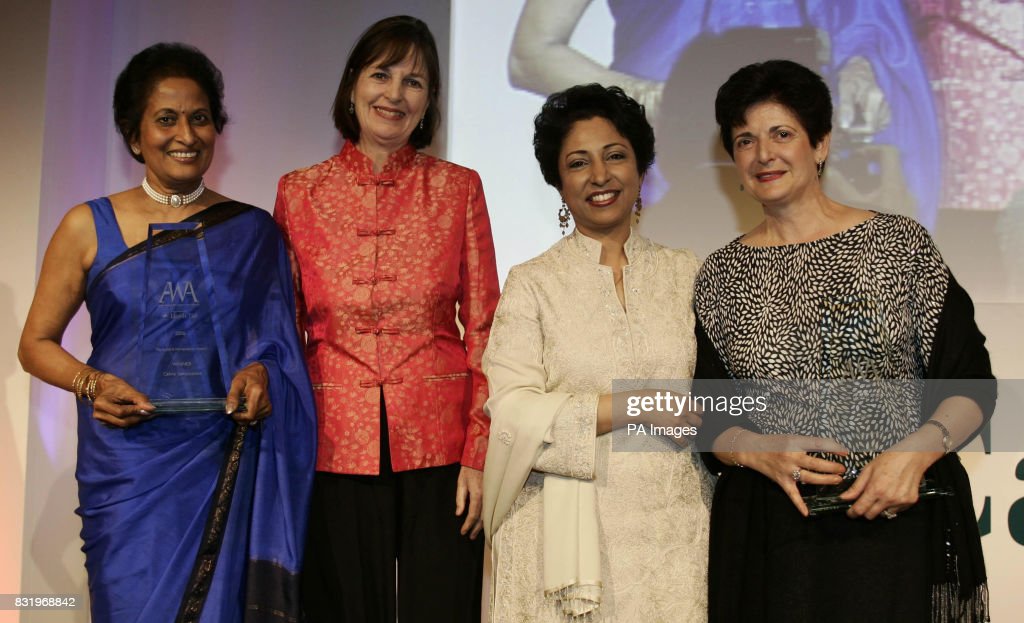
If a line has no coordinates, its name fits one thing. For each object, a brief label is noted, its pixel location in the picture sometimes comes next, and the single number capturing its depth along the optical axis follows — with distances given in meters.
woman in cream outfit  2.09
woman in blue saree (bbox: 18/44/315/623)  2.18
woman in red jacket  2.24
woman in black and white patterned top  1.93
